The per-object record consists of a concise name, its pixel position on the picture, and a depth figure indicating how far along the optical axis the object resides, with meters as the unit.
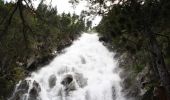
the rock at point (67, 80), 16.63
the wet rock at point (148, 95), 12.24
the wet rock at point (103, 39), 25.14
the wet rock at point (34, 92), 15.63
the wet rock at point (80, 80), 16.46
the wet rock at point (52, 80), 16.87
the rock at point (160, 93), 9.83
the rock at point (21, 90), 15.79
